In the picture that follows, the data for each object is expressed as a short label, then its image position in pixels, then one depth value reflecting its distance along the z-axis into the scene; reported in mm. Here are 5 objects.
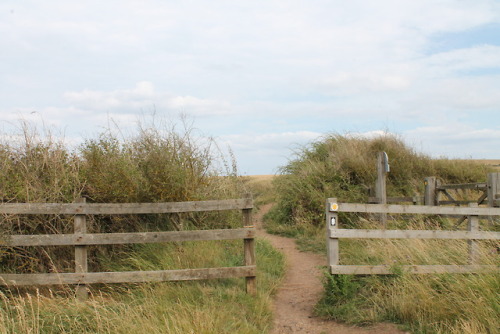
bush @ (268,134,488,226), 15031
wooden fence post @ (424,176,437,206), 13430
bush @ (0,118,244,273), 7730
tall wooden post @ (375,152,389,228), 12516
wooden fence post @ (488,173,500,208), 11375
